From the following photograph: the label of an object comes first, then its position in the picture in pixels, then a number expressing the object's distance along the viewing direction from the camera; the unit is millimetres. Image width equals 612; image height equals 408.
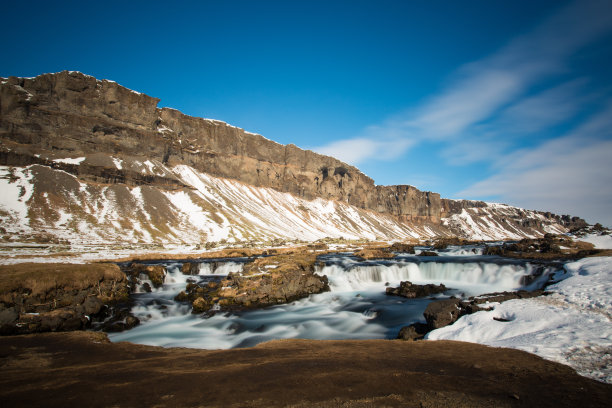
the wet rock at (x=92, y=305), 19609
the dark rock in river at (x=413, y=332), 14909
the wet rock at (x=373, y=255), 49194
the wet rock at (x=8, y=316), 15211
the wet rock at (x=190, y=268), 36428
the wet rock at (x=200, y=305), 23719
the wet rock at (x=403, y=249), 59656
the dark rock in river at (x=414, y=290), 26922
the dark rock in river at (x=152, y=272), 30891
